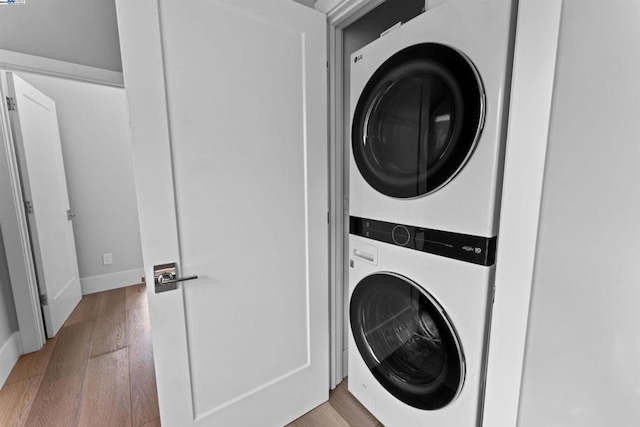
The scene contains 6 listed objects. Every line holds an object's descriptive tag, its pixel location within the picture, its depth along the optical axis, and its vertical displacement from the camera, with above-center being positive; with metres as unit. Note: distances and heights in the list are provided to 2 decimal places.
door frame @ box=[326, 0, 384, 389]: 1.24 -0.05
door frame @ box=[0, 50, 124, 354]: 1.60 -0.37
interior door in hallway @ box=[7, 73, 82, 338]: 1.82 -0.15
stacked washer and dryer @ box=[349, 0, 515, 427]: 0.77 -0.11
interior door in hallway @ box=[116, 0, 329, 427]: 0.91 -0.08
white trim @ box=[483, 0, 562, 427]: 0.65 -0.06
